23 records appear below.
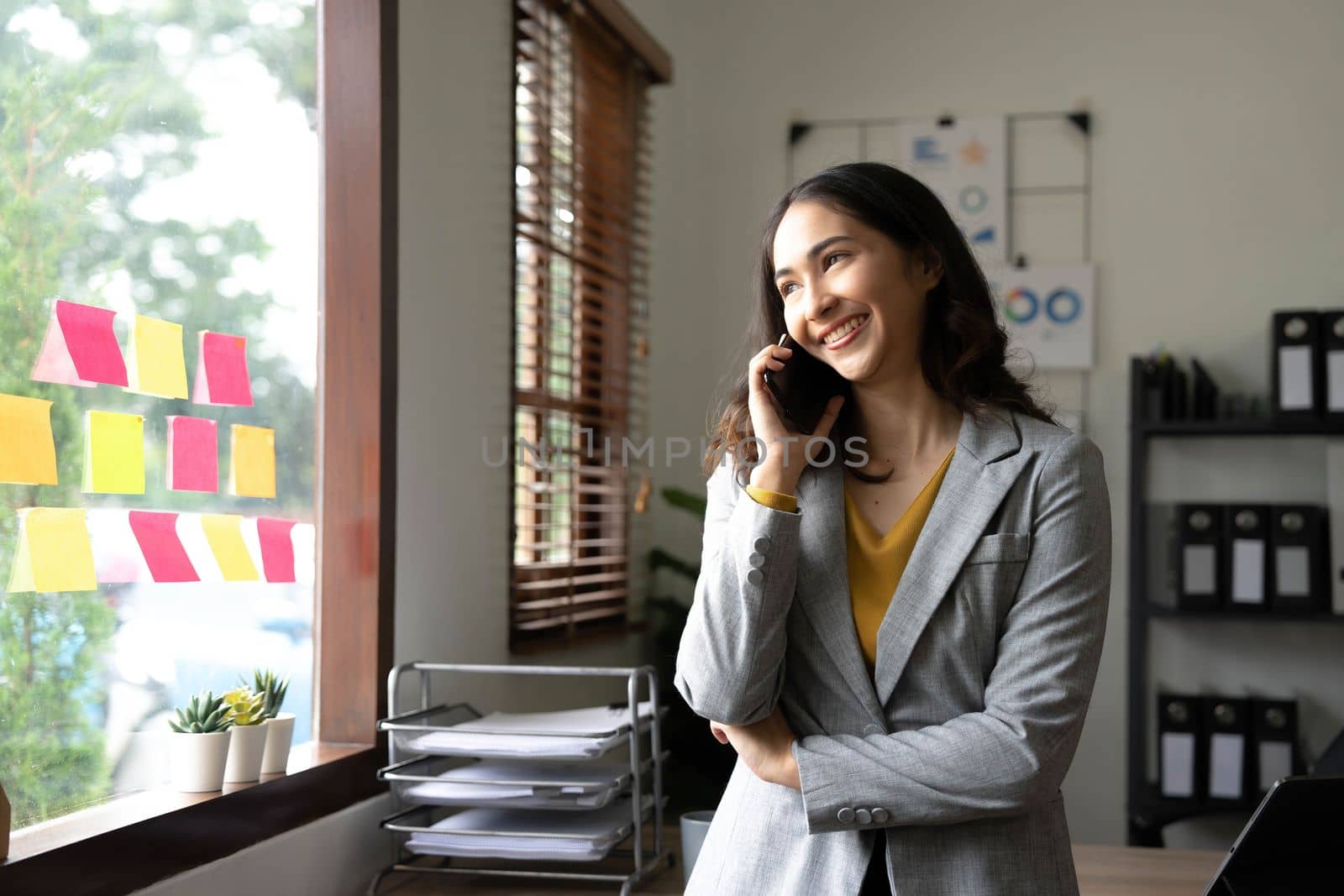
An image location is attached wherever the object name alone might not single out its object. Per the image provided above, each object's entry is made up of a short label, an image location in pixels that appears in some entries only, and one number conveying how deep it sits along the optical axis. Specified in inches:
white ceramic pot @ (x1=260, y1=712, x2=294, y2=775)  64.6
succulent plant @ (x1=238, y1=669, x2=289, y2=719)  64.3
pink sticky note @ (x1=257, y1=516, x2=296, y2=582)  70.0
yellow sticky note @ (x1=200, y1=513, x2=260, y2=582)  65.6
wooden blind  103.0
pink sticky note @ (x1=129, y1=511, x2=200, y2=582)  60.5
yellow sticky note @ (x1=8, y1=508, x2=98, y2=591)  52.9
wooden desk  67.9
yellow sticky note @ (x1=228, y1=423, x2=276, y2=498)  67.7
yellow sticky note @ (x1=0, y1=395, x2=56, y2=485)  51.2
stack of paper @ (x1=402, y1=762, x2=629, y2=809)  66.2
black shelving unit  127.7
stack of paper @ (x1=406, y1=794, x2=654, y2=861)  65.1
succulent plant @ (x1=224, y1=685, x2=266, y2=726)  62.4
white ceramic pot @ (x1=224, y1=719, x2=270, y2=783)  61.9
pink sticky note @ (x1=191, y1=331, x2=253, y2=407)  65.2
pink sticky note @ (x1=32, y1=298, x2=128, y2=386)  54.3
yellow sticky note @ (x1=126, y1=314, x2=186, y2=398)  59.7
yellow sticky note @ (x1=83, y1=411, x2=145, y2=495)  56.6
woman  42.9
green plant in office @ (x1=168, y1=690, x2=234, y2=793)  59.2
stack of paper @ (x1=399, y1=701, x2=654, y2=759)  65.3
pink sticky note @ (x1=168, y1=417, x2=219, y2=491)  62.7
